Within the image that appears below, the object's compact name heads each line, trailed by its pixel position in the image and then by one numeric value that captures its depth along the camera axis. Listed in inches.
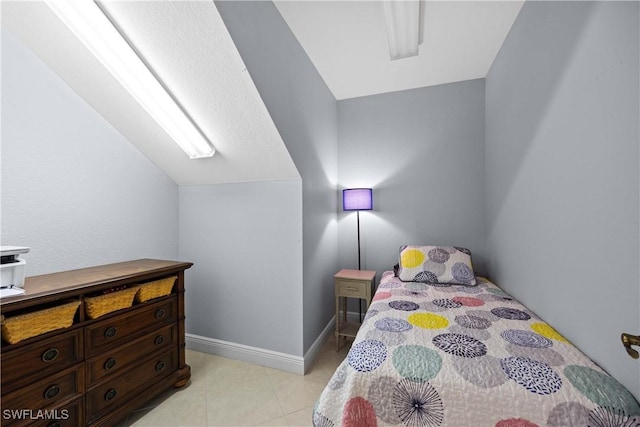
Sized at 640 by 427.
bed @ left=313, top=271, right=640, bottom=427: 31.2
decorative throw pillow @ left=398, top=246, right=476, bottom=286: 79.2
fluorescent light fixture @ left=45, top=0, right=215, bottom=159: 47.6
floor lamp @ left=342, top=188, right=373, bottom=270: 99.3
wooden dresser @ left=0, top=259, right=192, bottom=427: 40.8
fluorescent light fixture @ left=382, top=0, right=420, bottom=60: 61.1
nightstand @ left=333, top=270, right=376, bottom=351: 87.6
